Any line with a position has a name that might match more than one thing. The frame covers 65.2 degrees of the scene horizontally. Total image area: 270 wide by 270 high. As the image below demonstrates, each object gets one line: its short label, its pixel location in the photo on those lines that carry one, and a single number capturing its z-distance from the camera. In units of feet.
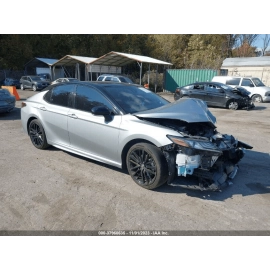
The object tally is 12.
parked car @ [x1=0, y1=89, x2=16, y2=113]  27.66
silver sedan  9.70
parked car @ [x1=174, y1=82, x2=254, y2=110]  37.45
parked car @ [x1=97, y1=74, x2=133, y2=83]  53.13
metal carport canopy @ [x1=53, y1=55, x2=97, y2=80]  73.65
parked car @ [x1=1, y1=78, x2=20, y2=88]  78.28
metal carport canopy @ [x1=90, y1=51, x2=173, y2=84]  64.78
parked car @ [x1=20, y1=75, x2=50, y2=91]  69.46
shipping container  66.28
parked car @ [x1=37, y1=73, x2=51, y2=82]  82.10
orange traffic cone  43.78
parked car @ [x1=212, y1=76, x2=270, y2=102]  47.60
